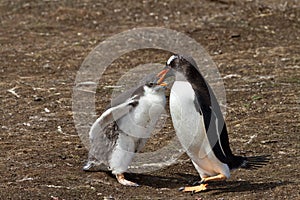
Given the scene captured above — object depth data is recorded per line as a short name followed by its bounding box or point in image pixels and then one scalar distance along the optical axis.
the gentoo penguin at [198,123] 12.96
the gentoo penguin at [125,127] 13.40
